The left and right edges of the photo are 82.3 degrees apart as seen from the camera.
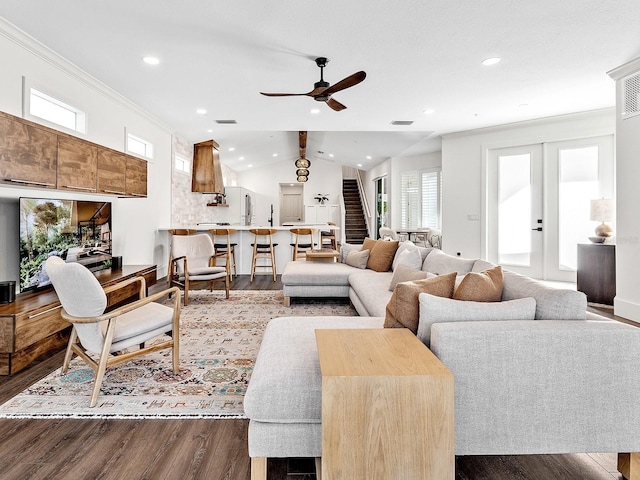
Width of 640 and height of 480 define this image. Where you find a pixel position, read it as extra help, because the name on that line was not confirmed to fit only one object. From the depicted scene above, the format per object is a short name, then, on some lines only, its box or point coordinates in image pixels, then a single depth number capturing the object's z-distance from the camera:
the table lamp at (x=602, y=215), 4.88
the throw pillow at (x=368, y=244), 5.15
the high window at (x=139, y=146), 5.46
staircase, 13.43
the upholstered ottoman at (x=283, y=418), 1.47
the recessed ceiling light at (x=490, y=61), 3.75
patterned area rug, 2.13
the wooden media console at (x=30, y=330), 2.52
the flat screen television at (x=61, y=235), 3.12
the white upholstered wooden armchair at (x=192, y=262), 4.77
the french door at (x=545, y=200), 5.84
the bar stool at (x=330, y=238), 10.05
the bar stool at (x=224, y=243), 6.59
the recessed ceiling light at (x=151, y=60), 3.73
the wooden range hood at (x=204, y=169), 8.20
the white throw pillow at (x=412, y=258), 3.68
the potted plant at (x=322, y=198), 13.65
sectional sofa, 1.48
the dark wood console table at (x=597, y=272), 4.67
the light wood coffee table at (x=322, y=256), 5.32
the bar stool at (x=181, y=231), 6.32
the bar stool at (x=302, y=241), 6.91
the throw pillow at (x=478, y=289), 1.90
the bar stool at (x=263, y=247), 6.77
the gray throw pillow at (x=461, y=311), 1.67
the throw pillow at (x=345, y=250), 5.40
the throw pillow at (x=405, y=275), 3.26
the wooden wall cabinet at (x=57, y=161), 2.74
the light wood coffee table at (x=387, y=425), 1.27
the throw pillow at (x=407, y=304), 1.83
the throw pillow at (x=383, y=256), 4.63
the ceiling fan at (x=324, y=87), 3.50
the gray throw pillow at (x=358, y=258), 4.92
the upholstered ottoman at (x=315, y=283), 4.56
